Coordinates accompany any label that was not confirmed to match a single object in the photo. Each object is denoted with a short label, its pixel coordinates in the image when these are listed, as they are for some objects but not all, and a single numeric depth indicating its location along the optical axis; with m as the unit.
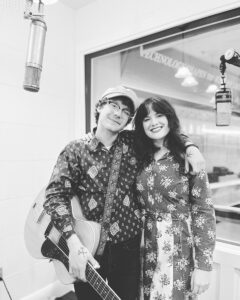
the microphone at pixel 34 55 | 1.07
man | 1.28
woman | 1.26
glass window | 1.90
